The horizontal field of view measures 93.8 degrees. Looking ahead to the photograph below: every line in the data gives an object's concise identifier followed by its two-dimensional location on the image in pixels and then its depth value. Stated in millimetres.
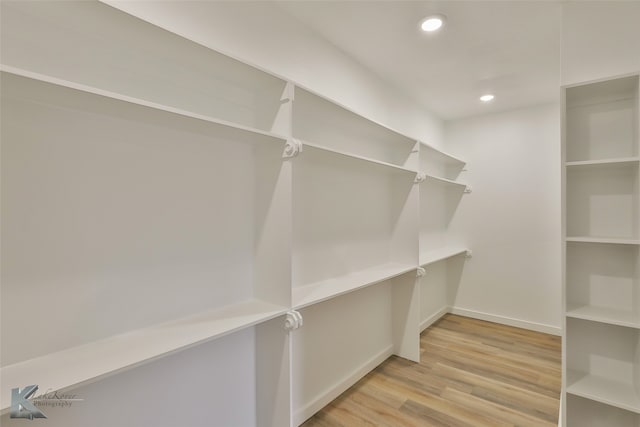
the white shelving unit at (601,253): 1604
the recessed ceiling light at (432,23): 1911
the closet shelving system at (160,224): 990
